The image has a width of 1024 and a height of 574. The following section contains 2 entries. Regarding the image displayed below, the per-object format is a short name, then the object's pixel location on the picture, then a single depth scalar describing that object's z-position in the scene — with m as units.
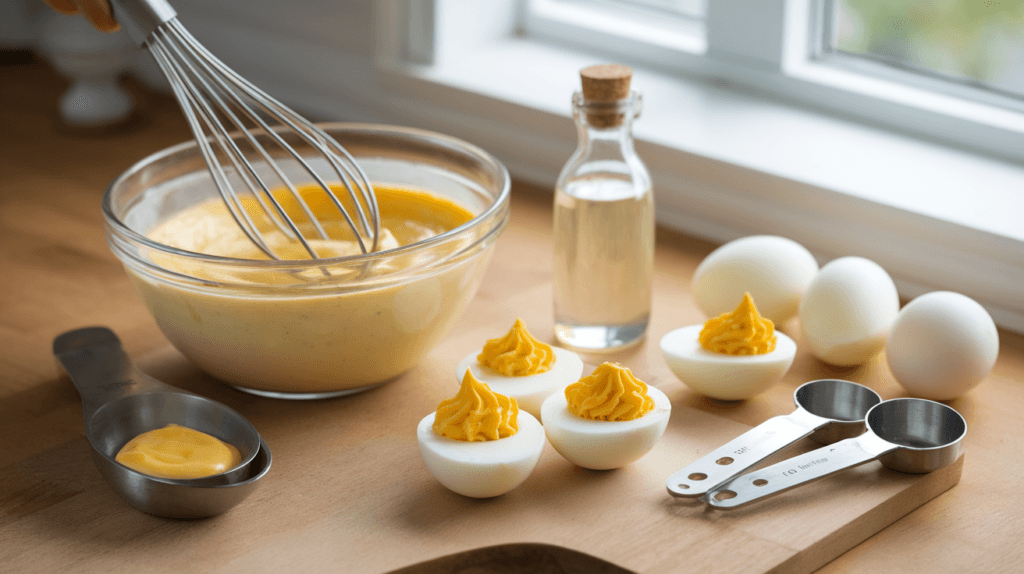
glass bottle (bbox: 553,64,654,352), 0.84
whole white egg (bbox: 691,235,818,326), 0.88
